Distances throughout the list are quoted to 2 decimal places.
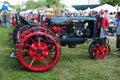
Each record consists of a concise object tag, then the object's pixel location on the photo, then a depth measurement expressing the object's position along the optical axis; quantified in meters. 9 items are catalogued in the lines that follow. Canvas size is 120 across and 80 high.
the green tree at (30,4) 45.30
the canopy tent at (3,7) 17.86
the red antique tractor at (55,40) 3.60
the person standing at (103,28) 4.43
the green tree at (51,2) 37.85
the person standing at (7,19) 12.30
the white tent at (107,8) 16.90
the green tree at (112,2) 26.63
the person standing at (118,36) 5.01
